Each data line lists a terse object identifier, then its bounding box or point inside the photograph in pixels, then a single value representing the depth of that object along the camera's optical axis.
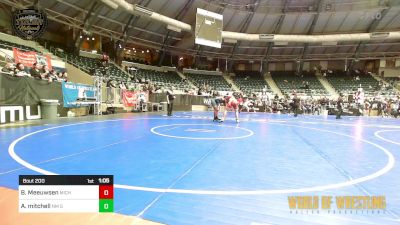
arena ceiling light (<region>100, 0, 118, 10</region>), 23.32
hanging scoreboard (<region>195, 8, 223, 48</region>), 31.20
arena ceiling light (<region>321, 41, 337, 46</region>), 36.91
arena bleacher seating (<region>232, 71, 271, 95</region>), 41.03
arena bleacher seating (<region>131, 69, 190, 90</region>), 33.25
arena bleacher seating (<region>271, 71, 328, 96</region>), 38.68
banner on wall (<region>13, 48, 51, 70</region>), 16.03
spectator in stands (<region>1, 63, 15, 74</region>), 13.27
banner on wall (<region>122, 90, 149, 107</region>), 21.50
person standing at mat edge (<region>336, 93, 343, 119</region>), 19.33
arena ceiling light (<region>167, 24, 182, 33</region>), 31.62
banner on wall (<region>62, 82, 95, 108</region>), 15.13
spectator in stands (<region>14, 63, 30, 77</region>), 12.59
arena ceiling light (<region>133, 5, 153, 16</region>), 27.15
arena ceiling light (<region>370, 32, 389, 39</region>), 34.78
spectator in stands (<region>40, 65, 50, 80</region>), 14.49
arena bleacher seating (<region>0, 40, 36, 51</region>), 18.39
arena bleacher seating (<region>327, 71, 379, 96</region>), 37.12
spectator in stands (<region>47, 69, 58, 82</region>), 14.37
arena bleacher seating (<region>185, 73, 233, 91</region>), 39.81
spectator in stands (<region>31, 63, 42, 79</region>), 14.02
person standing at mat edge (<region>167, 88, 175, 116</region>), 17.60
